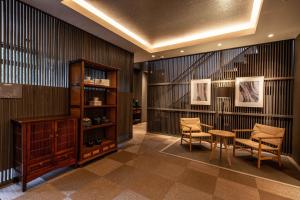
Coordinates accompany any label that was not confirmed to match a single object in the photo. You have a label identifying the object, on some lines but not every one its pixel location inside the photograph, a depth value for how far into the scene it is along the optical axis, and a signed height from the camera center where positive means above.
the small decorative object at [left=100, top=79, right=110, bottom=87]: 3.71 +0.41
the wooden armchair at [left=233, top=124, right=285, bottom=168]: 3.16 -0.93
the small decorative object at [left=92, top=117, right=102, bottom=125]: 3.65 -0.58
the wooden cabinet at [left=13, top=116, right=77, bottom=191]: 2.28 -0.83
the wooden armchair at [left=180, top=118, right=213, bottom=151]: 4.45 -0.87
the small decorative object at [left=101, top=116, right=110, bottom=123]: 3.88 -0.58
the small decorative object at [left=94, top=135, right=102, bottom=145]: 3.67 -1.08
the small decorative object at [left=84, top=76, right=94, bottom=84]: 3.33 +0.40
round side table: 3.43 -0.85
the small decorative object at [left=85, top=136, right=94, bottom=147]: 3.51 -1.08
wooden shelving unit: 3.10 -0.17
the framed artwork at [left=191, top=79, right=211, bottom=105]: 4.95 +0.24
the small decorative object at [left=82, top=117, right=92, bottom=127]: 3.30 -0.56
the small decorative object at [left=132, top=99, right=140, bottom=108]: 8.29 -0.27
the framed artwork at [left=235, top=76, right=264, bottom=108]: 4.13 +0.22
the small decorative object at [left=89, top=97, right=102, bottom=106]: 3.53 -0.10
